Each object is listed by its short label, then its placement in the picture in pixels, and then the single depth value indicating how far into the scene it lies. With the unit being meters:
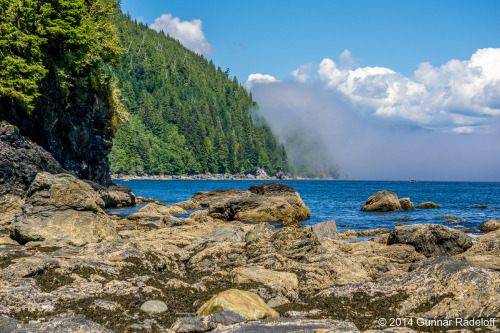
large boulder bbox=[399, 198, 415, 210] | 43.91
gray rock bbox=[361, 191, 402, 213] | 42.22
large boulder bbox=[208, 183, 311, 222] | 31.15
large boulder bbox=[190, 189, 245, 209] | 44.00
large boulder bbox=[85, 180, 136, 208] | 35.80
